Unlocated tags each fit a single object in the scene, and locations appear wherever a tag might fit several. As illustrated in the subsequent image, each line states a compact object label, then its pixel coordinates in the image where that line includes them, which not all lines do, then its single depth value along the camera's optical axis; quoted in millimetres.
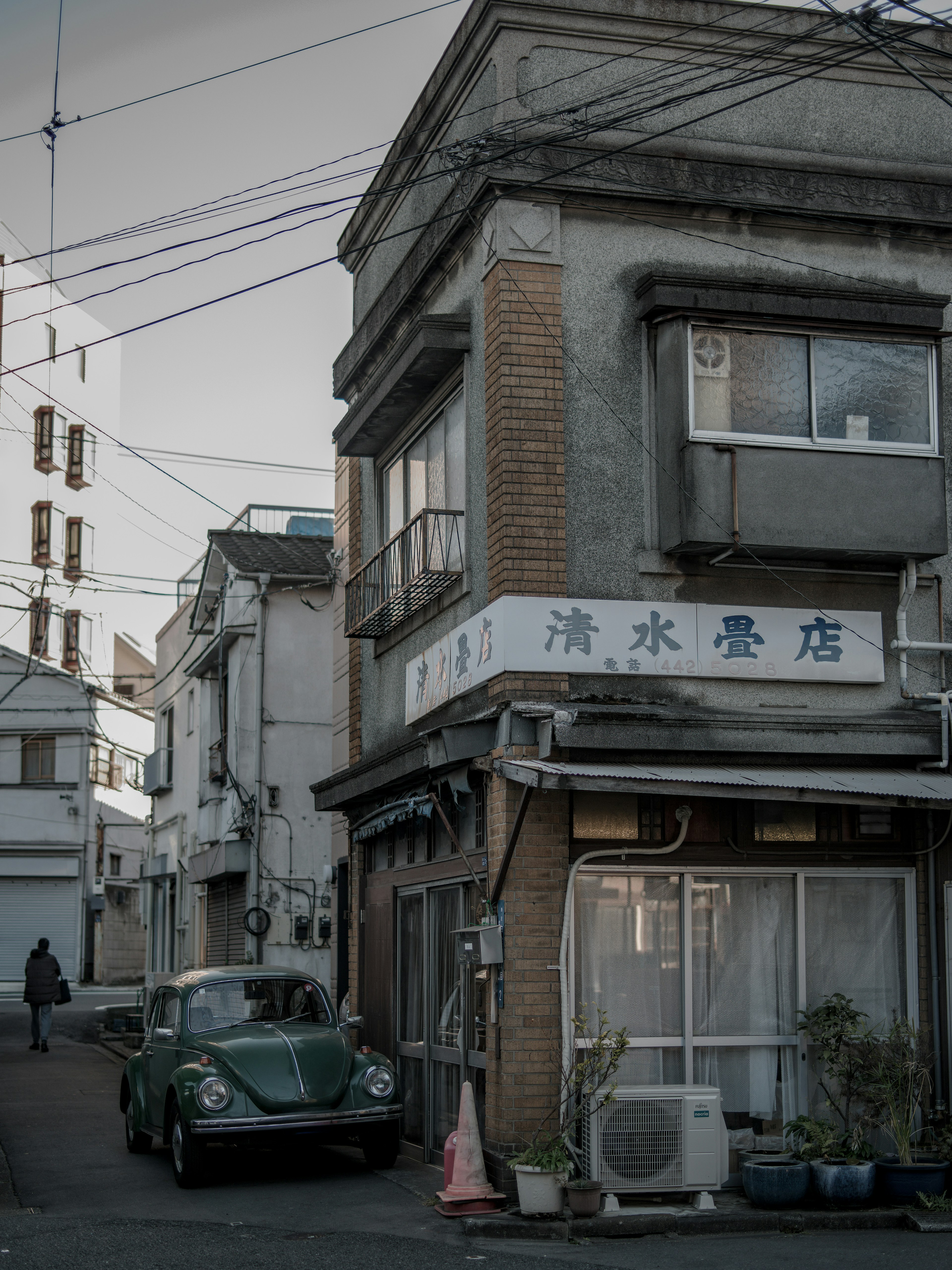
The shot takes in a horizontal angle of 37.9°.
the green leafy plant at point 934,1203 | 9695
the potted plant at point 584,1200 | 9453
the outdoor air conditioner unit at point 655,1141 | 9852
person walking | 21828
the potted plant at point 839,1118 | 9781
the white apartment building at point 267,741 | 22234
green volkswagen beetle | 10992
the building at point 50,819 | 40812
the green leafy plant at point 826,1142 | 10023
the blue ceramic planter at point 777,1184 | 9703
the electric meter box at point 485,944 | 10234
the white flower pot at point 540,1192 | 9500
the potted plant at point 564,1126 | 9508
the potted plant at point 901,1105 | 9867
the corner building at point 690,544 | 10586
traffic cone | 9781
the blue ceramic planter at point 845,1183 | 9766
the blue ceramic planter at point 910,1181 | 9836
